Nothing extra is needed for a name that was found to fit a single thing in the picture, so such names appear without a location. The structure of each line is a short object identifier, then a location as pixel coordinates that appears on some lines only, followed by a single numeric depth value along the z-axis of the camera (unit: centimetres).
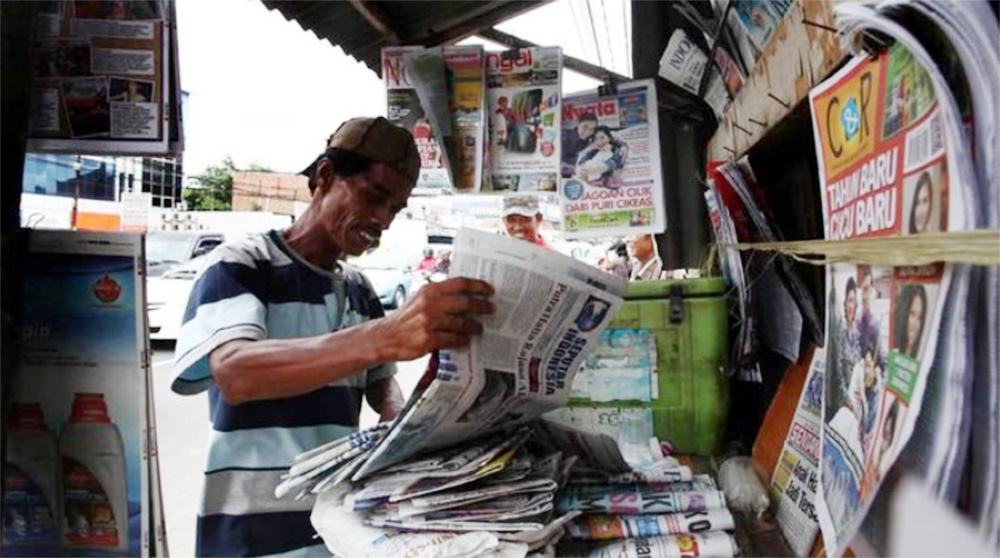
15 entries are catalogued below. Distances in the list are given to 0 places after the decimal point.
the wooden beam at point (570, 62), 273
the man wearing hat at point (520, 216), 404
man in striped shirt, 92
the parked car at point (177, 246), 904
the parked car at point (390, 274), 1391
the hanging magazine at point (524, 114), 238
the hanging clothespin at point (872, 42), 65
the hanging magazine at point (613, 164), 242
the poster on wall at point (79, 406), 78
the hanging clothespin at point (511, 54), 238
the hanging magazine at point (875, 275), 53
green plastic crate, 149
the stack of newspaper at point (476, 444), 75
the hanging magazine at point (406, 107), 237
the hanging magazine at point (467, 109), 237
